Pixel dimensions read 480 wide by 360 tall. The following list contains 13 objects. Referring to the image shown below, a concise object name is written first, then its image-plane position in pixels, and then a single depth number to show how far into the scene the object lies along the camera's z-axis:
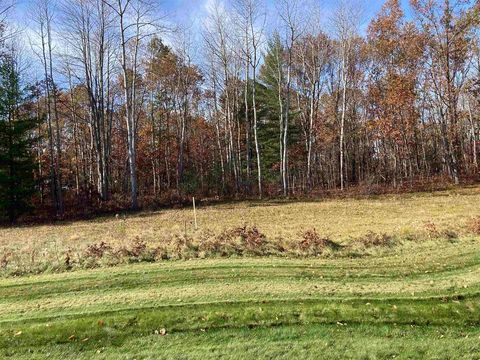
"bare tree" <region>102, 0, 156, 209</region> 18.83
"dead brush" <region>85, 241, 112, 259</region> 7.75
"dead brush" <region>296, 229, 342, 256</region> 7.87
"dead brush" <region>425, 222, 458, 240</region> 8.75
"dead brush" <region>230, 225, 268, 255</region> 7.97
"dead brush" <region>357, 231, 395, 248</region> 8.27
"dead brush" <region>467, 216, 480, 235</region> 8.95
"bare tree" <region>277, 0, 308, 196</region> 21.49
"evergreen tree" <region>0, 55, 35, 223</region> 18.30
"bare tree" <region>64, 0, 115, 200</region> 21.56
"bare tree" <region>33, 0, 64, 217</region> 20.60
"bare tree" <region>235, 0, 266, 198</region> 21.86
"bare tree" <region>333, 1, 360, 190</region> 23.92
